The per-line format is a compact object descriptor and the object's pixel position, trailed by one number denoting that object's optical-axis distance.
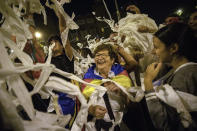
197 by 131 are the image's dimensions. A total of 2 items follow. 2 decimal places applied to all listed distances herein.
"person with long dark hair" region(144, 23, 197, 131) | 0.93
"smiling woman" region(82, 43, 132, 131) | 1.34
